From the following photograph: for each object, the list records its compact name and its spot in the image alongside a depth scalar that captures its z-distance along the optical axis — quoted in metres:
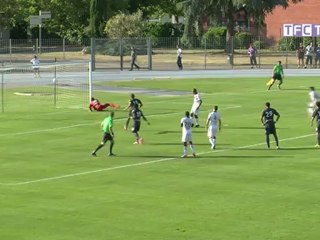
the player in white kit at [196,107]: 40.19
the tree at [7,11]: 92.27
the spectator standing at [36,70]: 68.16
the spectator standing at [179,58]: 76.03
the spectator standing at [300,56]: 78.18
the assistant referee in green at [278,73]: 56.56
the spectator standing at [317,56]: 78.56
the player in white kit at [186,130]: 31.67
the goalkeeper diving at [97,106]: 47.03
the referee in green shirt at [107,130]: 31.69
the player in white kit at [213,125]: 33.59
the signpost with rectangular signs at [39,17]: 86.07
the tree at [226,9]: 86.25
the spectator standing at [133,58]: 73.12
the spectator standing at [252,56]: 77.81
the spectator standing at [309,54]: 78.39
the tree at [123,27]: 90.06
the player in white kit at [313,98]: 41.03
